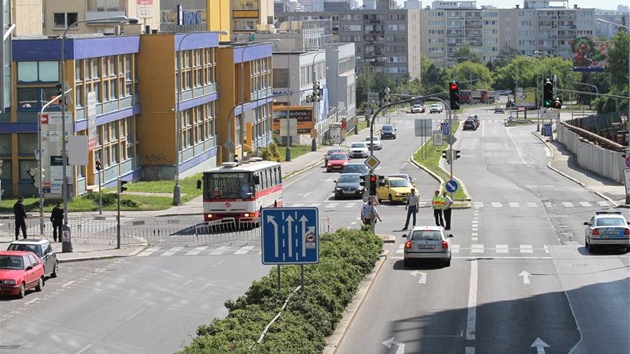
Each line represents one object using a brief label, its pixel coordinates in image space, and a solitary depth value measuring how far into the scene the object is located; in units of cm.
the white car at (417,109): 19512
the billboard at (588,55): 16038
